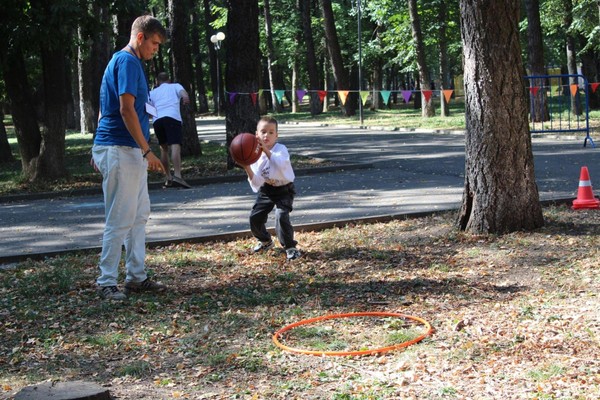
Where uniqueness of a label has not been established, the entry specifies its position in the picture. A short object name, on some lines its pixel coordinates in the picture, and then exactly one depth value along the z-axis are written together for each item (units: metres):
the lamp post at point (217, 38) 47.34
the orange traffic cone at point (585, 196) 10.38
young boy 8.28
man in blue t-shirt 6.88
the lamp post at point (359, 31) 35.94
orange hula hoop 5.31
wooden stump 4.34
